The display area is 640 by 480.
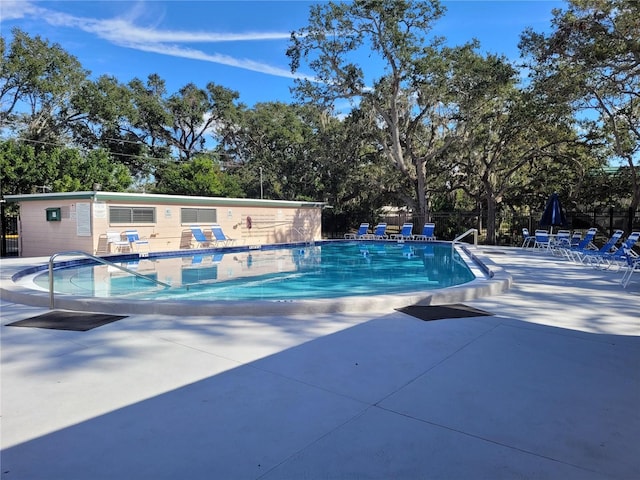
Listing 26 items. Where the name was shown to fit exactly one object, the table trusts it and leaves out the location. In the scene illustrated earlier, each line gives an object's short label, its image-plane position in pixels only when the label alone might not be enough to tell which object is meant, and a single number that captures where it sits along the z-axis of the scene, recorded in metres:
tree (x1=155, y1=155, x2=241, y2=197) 25.08
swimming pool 5.21
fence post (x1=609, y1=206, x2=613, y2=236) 18.14
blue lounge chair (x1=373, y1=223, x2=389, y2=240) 20.59
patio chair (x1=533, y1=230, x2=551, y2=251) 14.74
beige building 13.37
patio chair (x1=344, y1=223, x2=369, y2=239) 20.98
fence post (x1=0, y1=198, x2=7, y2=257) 14.01
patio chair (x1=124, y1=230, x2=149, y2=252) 14.08
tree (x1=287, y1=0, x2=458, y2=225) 17.41
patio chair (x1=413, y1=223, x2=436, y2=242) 19.14
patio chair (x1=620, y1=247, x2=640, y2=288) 7.46
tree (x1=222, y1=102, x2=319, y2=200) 25.78
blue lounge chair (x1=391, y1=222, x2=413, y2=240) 19.94
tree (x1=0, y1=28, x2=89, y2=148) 19.70
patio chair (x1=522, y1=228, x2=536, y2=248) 15.79
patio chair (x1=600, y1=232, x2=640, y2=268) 9.30
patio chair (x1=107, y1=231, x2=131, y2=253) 13.59
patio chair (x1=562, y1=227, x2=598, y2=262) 12.18
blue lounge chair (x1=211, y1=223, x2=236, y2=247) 16.59
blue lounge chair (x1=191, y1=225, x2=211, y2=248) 16.11
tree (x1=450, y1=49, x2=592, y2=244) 16.77
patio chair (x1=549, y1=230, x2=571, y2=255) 13.56
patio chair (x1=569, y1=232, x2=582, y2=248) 15.75
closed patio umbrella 14.84
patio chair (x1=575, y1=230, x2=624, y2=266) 10.25
